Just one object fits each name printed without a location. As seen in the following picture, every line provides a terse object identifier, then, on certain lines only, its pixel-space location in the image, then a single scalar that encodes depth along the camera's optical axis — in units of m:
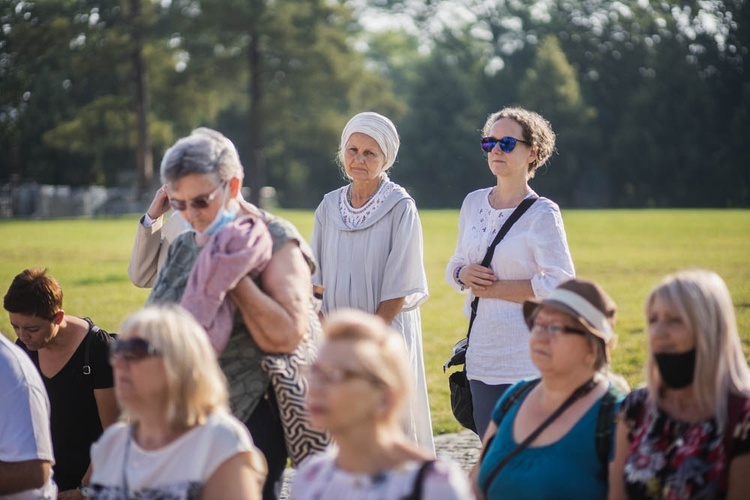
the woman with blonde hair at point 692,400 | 6.59
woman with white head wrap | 10.81
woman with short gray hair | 7.47
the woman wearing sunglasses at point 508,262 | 10.49
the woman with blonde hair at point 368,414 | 5.64
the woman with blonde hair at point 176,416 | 6.41
